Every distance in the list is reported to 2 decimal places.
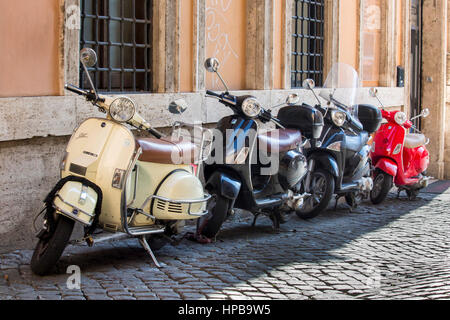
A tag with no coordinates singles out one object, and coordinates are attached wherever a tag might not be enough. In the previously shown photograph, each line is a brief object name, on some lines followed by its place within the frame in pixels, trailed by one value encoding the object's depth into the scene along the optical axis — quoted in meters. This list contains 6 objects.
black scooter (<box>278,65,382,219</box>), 11.80
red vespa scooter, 13.95
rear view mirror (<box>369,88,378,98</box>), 14.07
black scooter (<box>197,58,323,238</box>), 9.50
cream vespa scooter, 7.45
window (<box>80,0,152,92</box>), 10.48
